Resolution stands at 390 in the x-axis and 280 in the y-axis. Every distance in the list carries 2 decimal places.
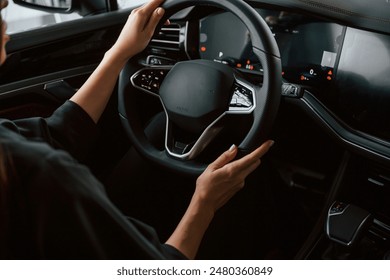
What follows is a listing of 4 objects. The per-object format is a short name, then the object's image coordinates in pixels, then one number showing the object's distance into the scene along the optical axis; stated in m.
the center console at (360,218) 1.28
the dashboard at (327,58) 1.21
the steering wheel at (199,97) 1.04
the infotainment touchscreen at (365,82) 1.19
